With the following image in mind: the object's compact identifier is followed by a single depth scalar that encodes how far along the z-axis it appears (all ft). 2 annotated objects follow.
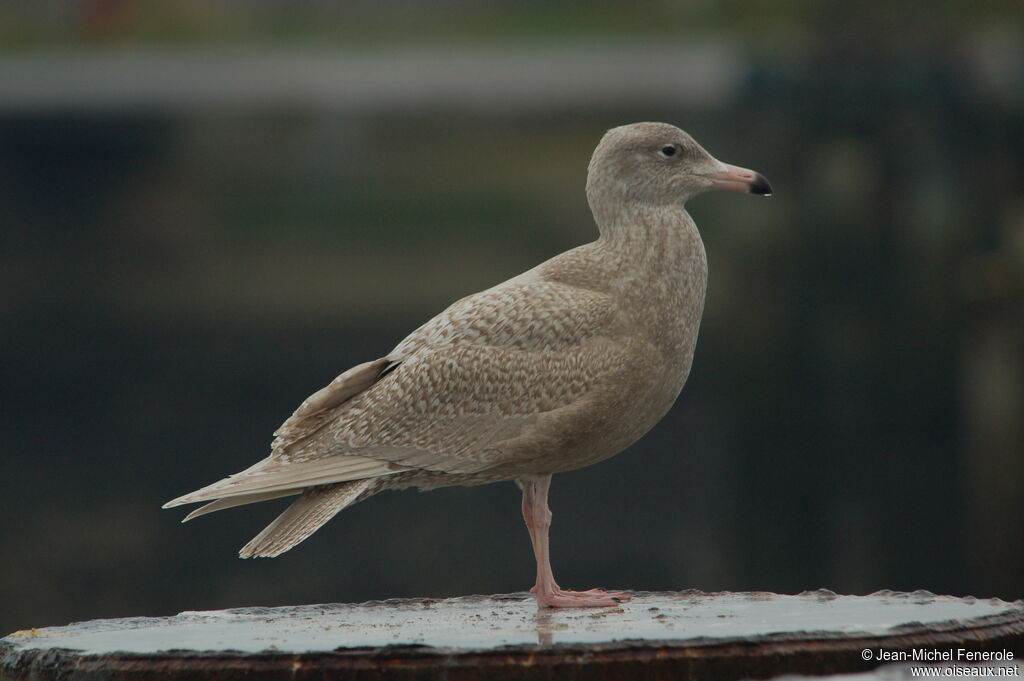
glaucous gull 39.45
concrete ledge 32.01
